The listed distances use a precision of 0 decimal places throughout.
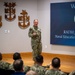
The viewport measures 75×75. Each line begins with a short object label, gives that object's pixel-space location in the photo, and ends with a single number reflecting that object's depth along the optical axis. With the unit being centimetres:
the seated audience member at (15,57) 581
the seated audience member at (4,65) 601
